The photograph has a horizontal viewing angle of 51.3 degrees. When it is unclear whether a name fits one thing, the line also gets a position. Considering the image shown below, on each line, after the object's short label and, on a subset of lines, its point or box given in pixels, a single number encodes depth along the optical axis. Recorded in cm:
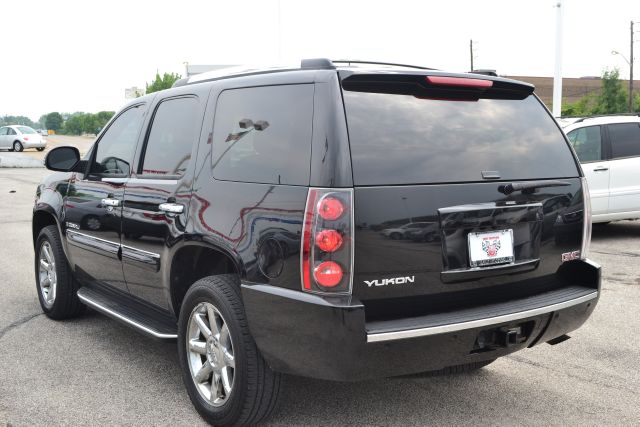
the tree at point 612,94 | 5589
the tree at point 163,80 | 7344
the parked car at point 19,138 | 4056
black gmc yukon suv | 293
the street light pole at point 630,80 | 5227
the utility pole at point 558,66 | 1830
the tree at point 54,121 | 18175
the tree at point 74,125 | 15475
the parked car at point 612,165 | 944
